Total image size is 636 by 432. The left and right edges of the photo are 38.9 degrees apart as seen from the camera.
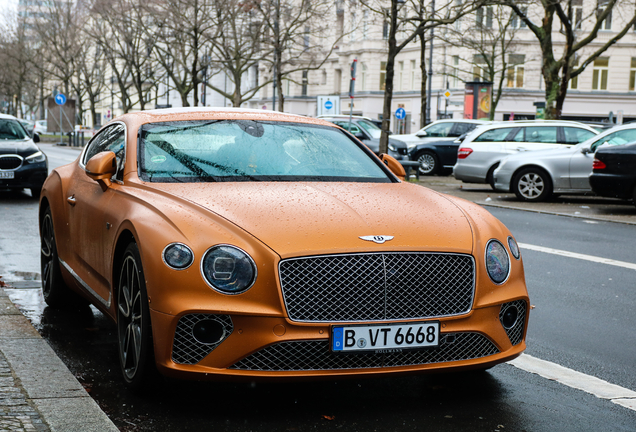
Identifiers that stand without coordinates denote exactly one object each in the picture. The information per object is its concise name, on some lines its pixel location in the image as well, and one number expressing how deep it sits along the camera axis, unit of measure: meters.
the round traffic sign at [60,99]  52.97
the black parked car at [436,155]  27.25
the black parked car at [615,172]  14.73
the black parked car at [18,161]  16.05
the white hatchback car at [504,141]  20.16
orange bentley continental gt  3.92
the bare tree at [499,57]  48.12
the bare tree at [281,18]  38.22
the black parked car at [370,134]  27.22
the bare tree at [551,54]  27.39
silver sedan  17.31
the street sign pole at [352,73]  31.65
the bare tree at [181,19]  37.88
